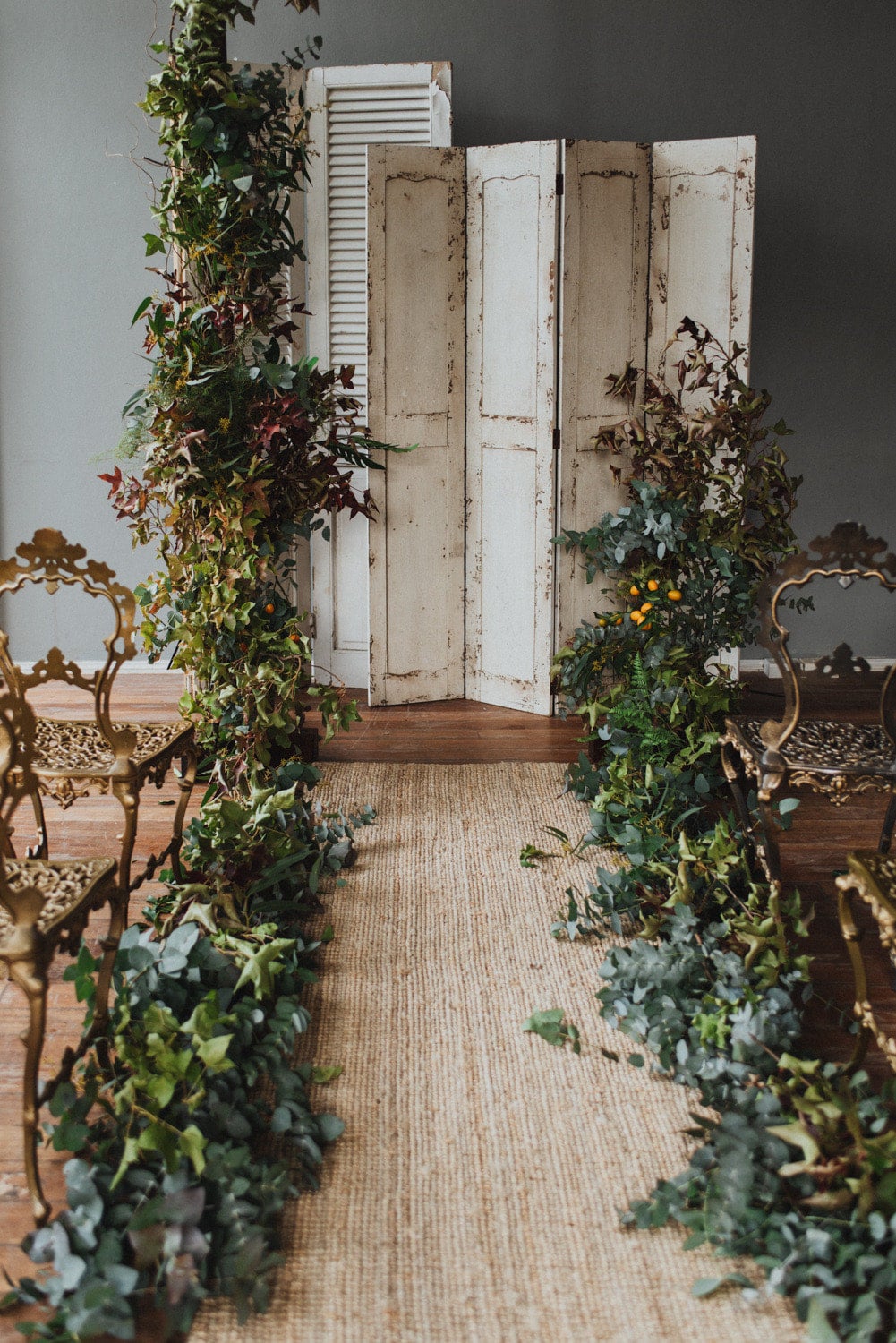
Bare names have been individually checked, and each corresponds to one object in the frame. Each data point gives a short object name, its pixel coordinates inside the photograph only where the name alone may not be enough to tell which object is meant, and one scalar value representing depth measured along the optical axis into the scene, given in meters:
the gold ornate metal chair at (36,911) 2.05
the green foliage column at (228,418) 3.49
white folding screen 4.60
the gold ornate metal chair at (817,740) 2.93
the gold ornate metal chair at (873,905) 2.17
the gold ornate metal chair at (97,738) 2.78
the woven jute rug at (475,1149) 1.94
